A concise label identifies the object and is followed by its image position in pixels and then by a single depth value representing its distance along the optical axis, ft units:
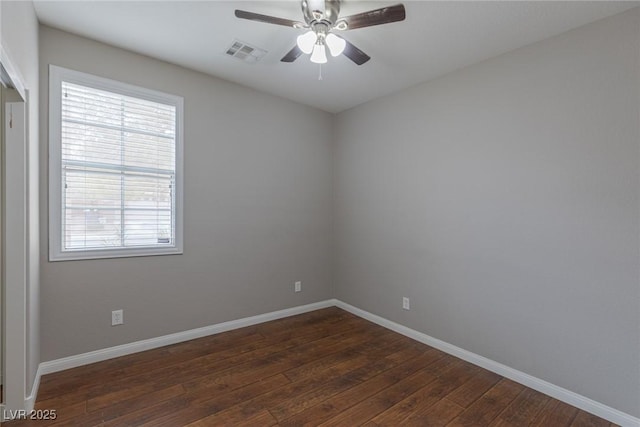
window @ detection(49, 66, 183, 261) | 7.86
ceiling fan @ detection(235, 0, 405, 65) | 5.74
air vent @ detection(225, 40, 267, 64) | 8.24
